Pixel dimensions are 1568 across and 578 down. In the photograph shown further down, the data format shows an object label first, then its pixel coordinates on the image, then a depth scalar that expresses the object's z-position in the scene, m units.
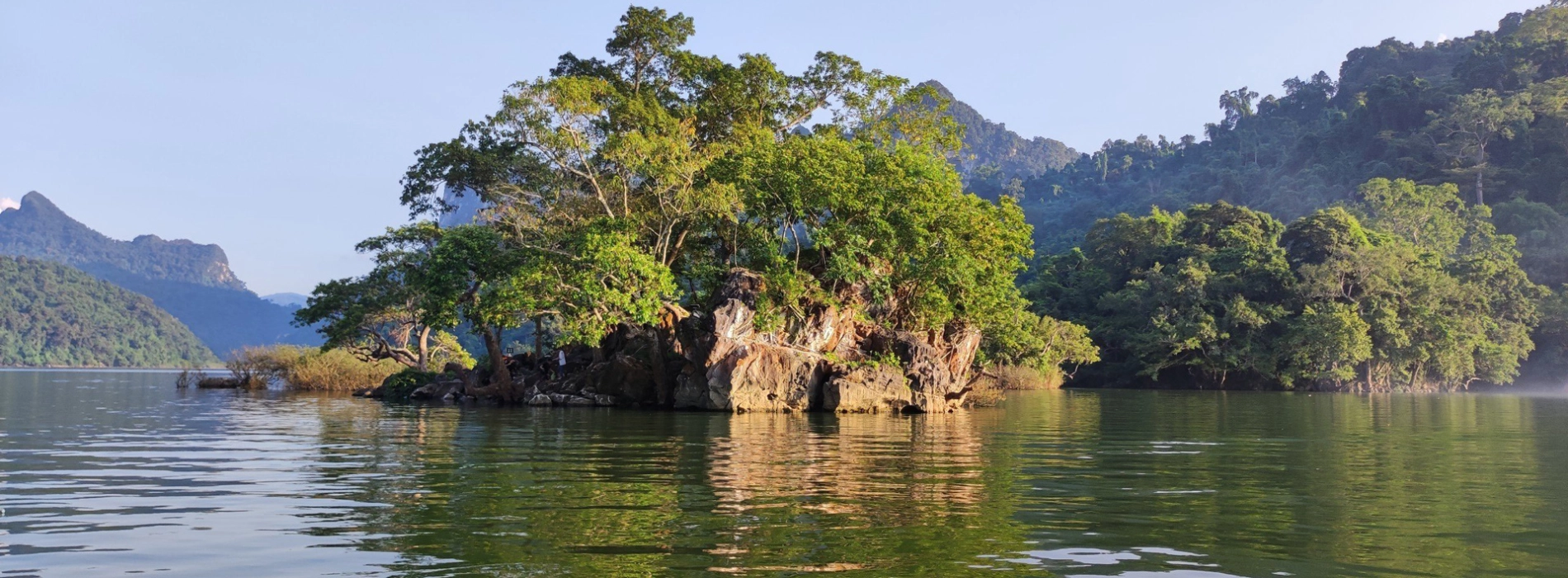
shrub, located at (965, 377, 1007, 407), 37.59
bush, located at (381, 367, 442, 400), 39.28
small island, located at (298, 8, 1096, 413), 30.55
